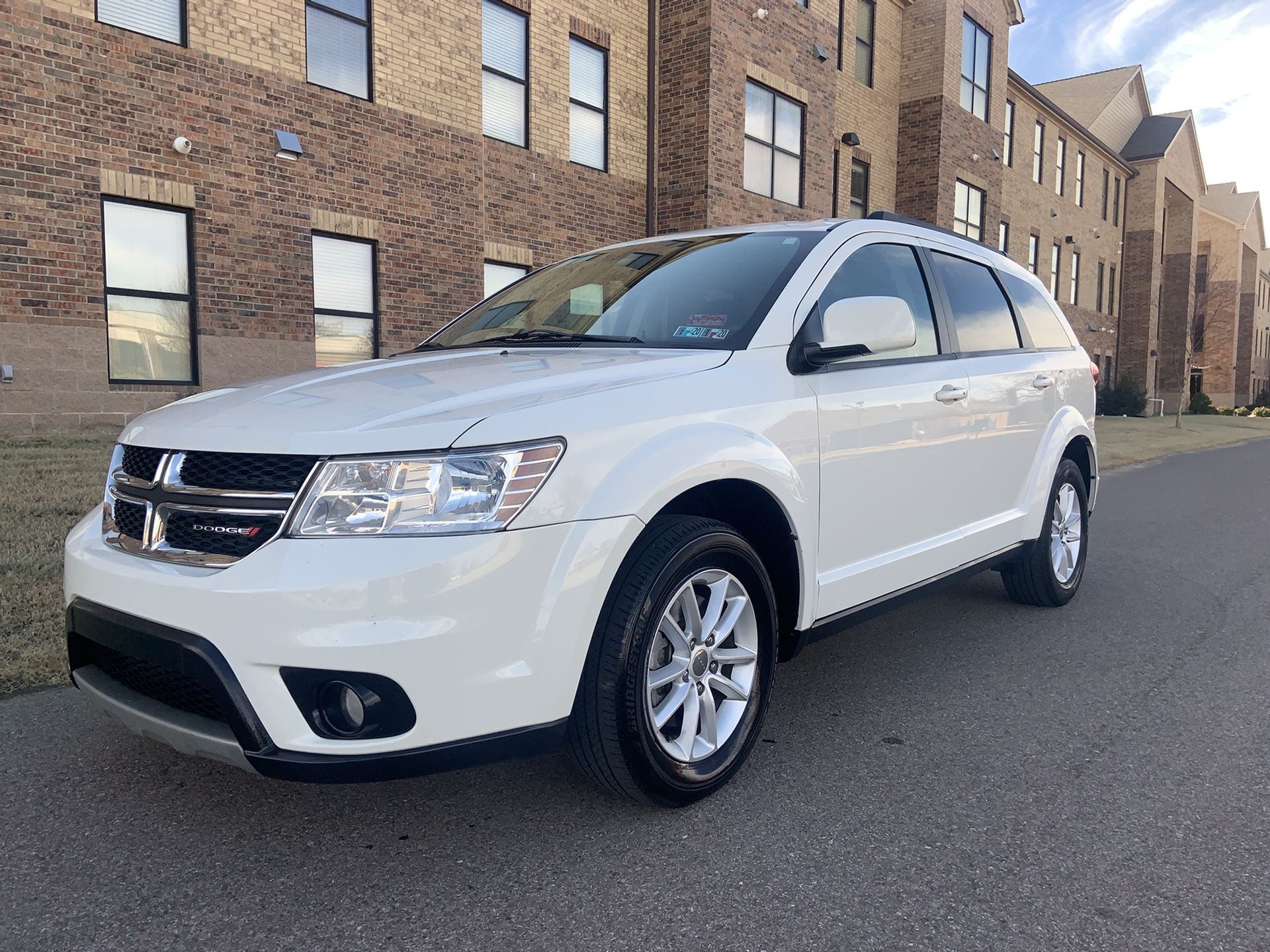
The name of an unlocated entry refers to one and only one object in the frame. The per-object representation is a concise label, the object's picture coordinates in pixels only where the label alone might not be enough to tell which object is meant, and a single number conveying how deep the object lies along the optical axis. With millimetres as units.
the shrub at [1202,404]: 45000
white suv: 2229
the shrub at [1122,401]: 33562
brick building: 9219
